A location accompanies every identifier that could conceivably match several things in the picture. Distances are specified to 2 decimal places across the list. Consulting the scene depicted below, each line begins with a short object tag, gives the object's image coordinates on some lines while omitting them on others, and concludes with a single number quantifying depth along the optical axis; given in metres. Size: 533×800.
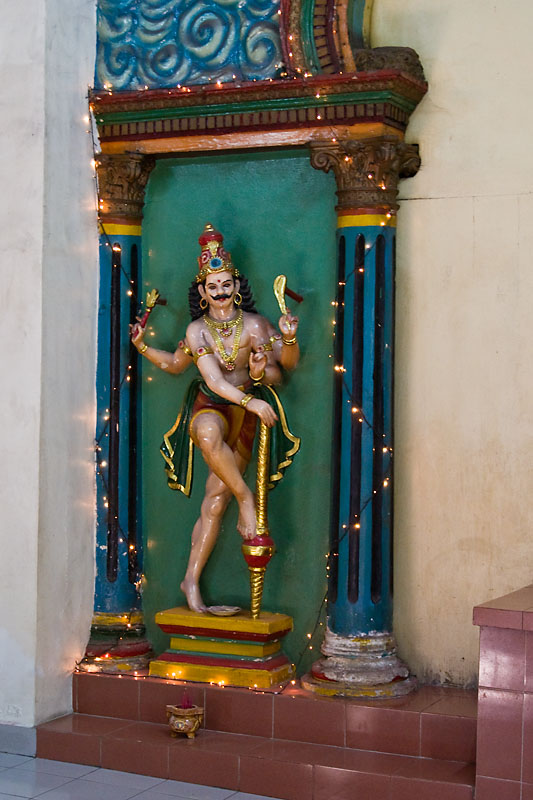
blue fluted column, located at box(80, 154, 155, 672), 6.18
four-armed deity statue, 5.78
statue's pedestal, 5.71
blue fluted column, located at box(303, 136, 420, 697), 5.66
